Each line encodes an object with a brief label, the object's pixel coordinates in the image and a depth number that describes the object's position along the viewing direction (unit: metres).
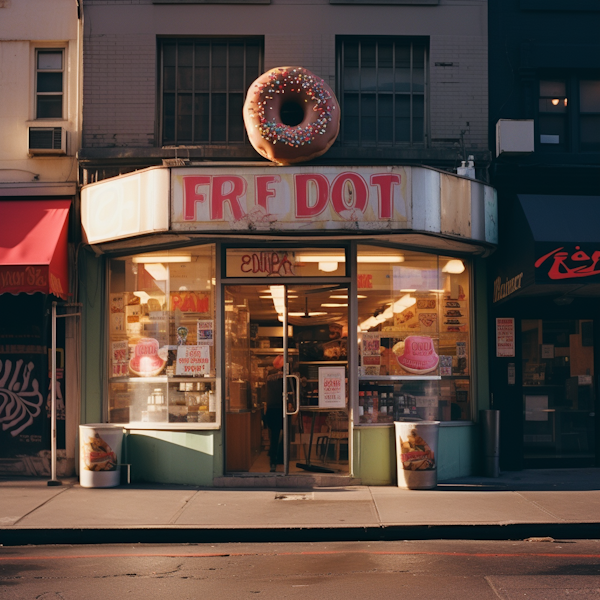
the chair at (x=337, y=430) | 11.39
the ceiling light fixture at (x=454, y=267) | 12.11
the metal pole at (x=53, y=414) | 11.19
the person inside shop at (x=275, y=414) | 11.43
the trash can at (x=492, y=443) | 11.61
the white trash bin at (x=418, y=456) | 10.83
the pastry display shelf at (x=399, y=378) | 11.52
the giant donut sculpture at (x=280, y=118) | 10.92
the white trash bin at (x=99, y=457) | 11.02
